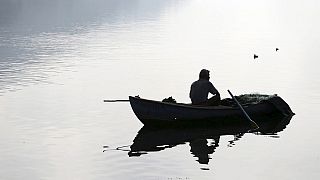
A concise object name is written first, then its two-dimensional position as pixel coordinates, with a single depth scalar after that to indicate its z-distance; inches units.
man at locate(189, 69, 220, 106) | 1023.6
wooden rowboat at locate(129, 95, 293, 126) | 1007.6
